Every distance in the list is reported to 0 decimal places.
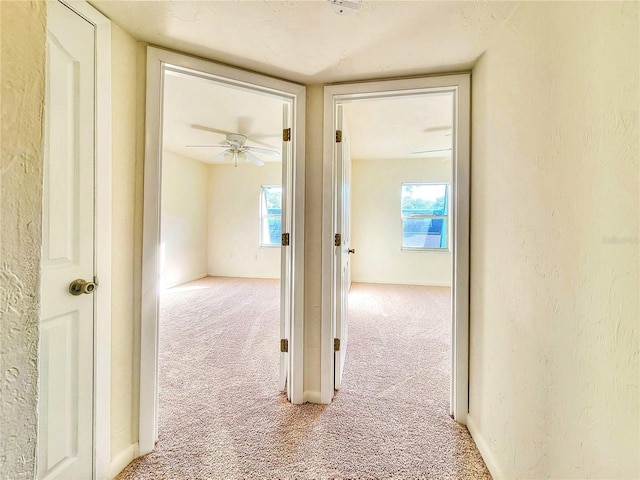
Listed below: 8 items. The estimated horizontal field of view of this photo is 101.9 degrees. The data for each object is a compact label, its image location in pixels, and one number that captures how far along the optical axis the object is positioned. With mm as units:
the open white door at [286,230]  1607
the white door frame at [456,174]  1414
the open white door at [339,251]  1649
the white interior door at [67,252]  914
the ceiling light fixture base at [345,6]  969
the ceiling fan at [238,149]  3498
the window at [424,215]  4844
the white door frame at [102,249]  1065
